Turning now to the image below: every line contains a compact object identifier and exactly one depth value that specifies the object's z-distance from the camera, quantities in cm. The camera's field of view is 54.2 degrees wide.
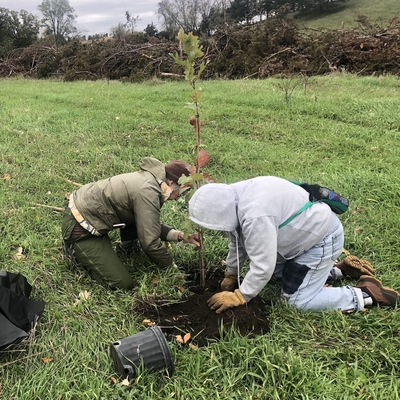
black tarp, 207
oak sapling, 208
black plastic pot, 195
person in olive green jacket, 271
